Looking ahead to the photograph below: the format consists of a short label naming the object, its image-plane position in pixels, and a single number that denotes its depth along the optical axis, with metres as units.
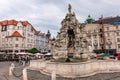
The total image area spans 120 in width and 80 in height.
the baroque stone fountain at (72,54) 7.03
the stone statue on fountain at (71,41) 13.85
